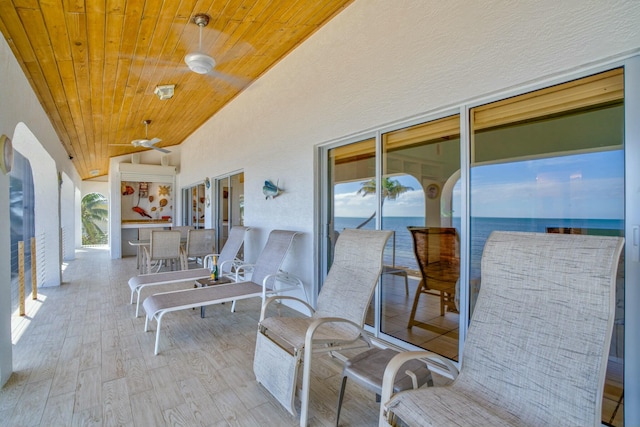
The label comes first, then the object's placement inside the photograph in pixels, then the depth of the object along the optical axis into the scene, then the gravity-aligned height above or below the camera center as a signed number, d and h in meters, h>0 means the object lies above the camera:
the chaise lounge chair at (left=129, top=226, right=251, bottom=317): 4.08 -0.90
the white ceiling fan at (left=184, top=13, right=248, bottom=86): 3.06 +1.63
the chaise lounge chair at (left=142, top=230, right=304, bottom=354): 3.09 -0.90
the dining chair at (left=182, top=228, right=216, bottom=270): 5.74 -0.60
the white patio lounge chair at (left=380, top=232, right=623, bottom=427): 1.29 -0.61
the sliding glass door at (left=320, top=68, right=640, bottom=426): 1.79 +0.16
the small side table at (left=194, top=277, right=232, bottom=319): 4.01 -0.93
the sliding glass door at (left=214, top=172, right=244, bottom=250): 6.18 +0.17
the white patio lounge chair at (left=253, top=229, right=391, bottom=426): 1.98 -0.86
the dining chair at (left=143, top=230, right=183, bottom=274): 5.57 -0.62
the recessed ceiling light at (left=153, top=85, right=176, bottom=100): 4.56 +1.79
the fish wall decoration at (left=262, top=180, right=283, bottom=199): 4.41 +0.32
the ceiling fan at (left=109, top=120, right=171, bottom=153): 6.46 +1.45
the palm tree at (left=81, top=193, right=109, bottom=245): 14.14 -0.26
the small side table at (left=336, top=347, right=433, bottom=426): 1.64 -0.89
